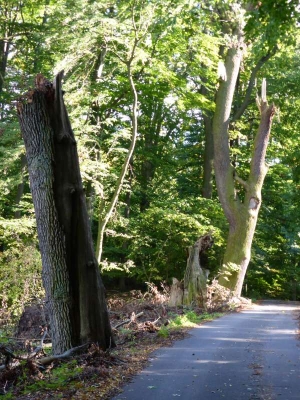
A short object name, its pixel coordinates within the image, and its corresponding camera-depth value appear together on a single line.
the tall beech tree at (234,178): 22.70
